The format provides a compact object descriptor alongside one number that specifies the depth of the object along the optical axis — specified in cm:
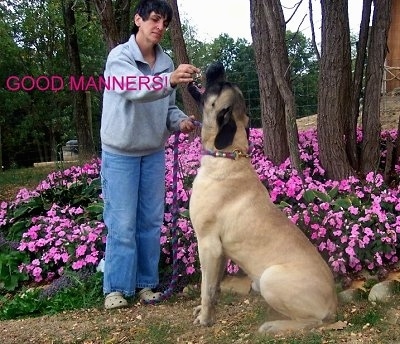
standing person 430
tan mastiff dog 371
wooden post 1280
